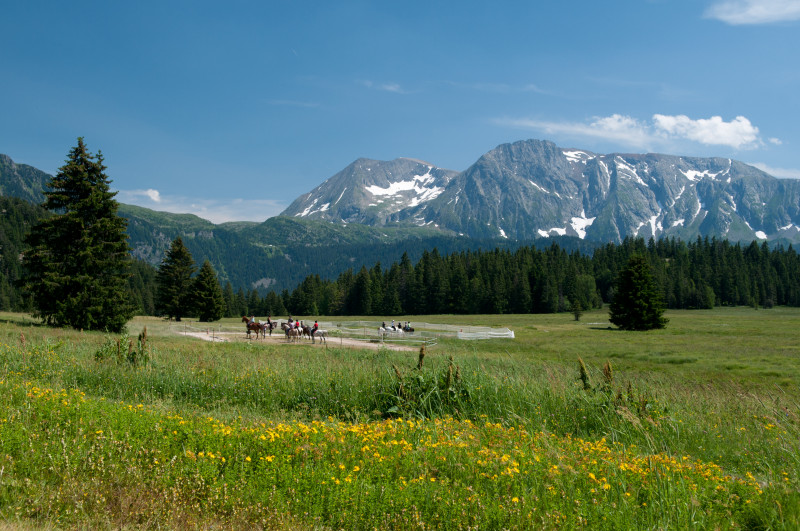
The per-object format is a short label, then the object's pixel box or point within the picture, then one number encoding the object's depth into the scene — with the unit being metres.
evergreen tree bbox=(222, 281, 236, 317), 121.50
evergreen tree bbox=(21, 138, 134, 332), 33.03
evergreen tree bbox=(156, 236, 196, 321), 67.06
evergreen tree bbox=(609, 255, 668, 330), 59.22
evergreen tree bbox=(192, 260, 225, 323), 68.00
